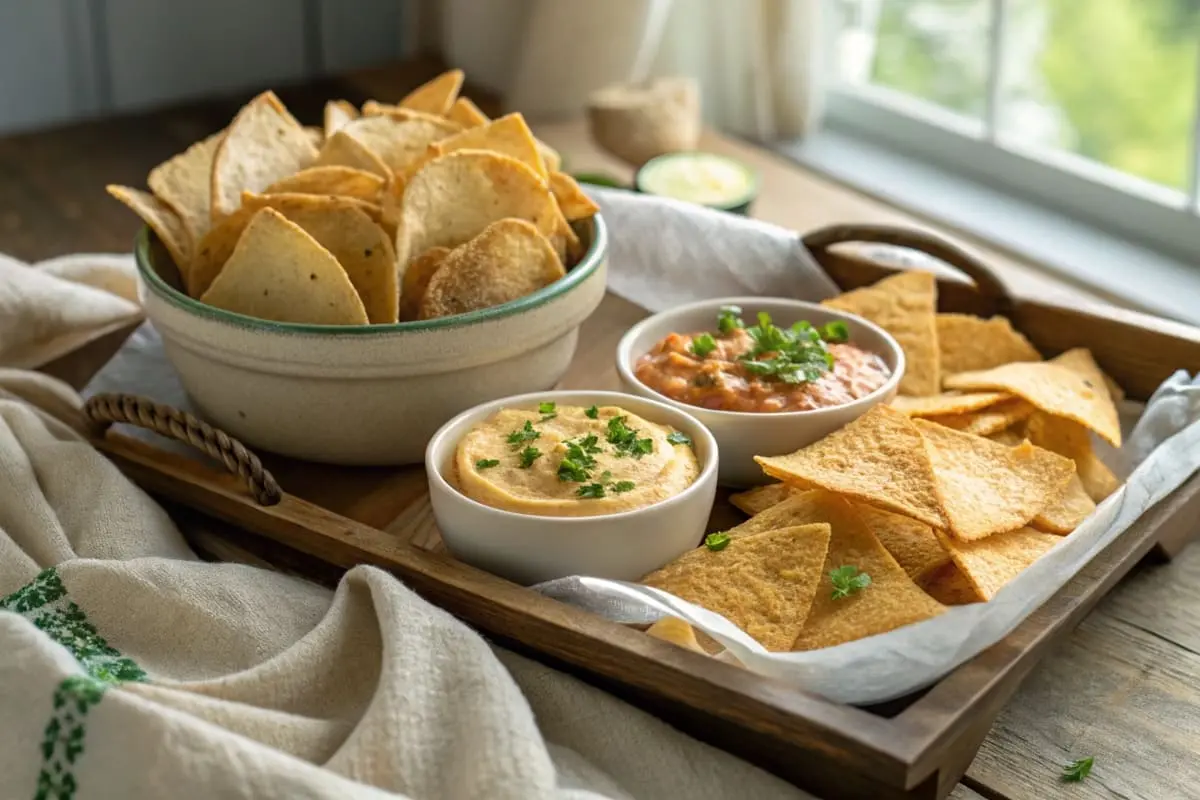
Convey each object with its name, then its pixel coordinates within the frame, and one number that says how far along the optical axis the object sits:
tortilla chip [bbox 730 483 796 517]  1.47
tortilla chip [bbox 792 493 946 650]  1.24
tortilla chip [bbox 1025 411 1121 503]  1.54
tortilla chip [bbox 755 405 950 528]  1.34
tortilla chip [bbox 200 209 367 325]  1.48
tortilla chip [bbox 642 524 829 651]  1.26
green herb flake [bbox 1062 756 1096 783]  1.22
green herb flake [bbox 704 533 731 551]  1.35
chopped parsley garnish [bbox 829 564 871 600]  1.29
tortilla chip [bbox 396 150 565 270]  1.57
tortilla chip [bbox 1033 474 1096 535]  1.43
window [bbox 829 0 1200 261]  2.52
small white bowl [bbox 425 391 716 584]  1.31
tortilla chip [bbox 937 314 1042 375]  1.74
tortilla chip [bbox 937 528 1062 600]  1.31
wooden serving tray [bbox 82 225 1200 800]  1.11
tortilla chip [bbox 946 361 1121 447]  1.55
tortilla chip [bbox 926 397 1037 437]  1.57
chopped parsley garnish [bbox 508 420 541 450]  1.40
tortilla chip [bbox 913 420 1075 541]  1.36
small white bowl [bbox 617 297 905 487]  1.50
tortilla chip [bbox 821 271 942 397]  1.68
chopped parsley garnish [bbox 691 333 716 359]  1.59
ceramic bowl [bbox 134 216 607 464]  1.50
